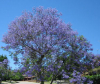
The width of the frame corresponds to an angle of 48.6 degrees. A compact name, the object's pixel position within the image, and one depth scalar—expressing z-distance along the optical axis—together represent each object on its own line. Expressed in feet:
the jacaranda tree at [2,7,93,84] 27.35
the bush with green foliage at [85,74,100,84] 57.20
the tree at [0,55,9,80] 66.55
